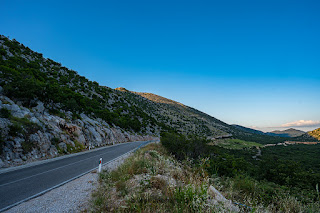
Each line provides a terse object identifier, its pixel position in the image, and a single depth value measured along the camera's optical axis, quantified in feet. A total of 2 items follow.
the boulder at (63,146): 54.41
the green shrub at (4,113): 44.27
